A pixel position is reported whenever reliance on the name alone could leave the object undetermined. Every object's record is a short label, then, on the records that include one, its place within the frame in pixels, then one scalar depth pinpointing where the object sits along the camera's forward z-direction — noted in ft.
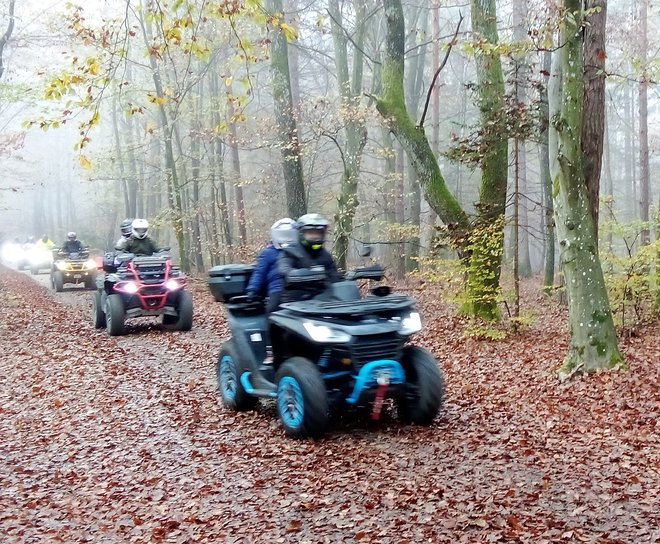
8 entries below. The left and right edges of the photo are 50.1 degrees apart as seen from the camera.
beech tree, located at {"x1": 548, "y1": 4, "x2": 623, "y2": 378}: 27.71
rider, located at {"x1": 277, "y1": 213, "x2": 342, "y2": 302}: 23.38
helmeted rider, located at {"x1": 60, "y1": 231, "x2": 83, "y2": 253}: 77.61
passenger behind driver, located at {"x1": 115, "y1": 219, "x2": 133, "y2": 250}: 47.11
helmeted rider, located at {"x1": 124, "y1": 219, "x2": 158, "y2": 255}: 46.88
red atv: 43.19
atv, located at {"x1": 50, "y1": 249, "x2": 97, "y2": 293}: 74.69
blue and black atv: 20.25
